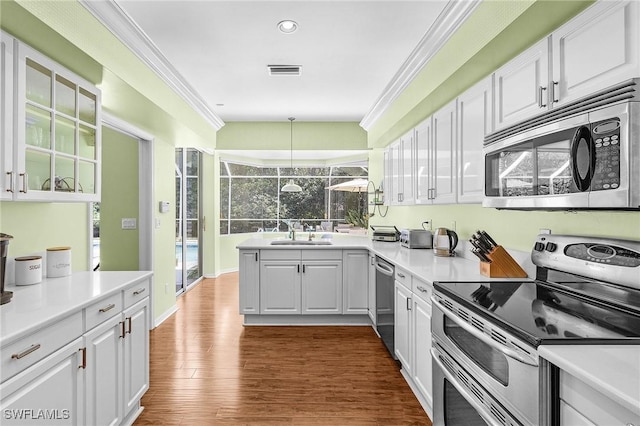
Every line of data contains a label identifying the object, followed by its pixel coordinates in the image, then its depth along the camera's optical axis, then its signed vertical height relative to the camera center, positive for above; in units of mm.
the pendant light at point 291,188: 6768 +463
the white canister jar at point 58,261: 2201 -317
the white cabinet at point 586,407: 863 -518
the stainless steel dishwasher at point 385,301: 3021 -823
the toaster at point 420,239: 3551 -272
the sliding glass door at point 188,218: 5543 -100
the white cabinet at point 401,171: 3715 +484
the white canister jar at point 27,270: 1985 -333
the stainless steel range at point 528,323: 1163 -406
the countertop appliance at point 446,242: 3059 -260
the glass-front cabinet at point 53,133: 1746 +455
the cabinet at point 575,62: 1276 +655
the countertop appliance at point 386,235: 4363 -286
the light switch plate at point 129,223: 4113 -134
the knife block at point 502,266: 2121 -327
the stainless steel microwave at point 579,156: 1181 +228
